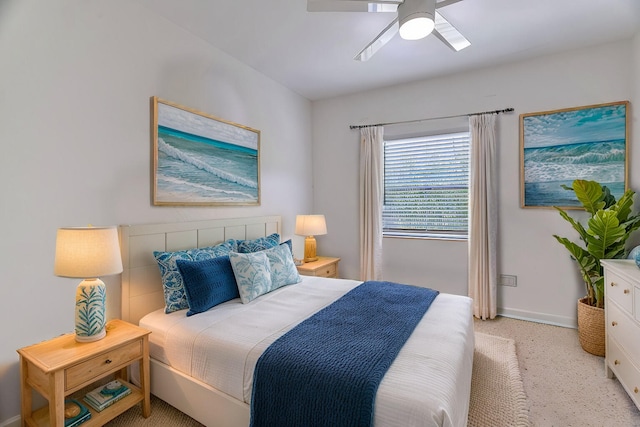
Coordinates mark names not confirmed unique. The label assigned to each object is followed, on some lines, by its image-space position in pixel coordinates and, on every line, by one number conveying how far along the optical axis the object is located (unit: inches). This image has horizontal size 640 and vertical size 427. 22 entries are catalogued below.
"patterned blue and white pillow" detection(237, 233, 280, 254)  109.7
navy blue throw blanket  49.1
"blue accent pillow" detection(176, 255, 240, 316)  81.0
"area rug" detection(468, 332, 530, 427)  71.4
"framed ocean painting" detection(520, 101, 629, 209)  110.7
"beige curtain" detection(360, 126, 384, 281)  153.1
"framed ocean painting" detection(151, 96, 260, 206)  94.3
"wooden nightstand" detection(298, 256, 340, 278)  133.6
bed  48.9
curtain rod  127.5
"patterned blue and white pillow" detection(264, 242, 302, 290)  101.0
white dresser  71.3
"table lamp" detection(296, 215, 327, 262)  139.9
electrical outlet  129.6
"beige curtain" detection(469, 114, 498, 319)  128.6
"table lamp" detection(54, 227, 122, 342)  62.3
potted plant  94.6
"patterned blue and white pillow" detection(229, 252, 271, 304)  89.1
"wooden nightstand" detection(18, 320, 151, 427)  56.8
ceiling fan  70.1
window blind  141.7
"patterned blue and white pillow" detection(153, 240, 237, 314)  83.4
